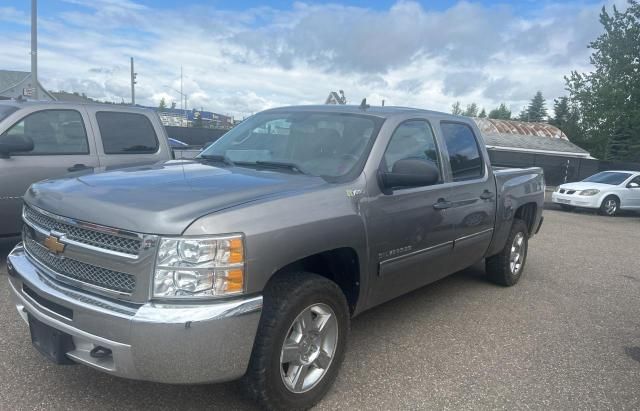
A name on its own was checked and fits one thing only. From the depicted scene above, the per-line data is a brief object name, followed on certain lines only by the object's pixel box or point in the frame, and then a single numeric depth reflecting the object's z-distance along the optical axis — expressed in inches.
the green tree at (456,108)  4186.5
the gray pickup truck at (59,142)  211.3
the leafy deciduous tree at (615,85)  1283.2
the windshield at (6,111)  216.5
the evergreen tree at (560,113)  2844.0
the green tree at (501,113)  4276.1
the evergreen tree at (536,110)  3752.5
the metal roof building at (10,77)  1949.6
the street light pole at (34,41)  562.3
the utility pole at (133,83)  1461.2
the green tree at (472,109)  4853.6
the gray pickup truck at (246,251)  98.0
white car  637.3
